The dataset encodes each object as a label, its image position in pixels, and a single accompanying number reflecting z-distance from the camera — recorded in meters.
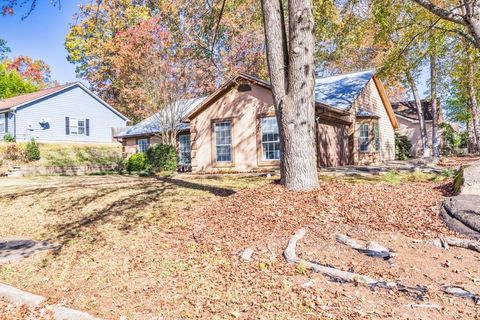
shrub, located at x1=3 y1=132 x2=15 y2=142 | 23.08
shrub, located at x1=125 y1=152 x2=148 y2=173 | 19.81
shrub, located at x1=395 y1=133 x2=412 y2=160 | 25.33
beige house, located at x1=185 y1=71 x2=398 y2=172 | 15.10
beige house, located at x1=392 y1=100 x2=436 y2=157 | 30.78
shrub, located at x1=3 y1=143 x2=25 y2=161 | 19.96
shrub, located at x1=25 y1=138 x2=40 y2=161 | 20.42
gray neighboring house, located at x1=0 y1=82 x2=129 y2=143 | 24.42
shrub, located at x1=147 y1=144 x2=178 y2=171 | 18.66
